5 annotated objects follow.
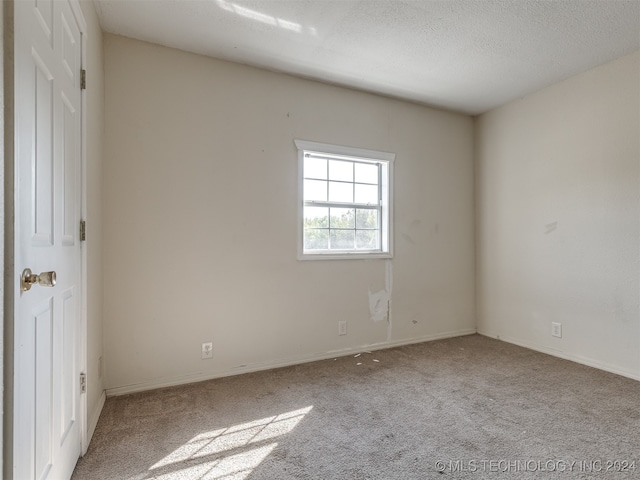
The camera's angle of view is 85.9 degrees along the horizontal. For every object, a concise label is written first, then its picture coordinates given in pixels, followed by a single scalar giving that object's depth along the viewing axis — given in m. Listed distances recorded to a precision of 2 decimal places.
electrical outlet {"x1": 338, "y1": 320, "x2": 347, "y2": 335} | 3.27
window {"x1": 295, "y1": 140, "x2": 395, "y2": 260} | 3.19
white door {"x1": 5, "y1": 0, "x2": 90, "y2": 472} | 0.94
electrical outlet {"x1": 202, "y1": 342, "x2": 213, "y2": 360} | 2.70
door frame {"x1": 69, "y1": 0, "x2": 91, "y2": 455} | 1.74
